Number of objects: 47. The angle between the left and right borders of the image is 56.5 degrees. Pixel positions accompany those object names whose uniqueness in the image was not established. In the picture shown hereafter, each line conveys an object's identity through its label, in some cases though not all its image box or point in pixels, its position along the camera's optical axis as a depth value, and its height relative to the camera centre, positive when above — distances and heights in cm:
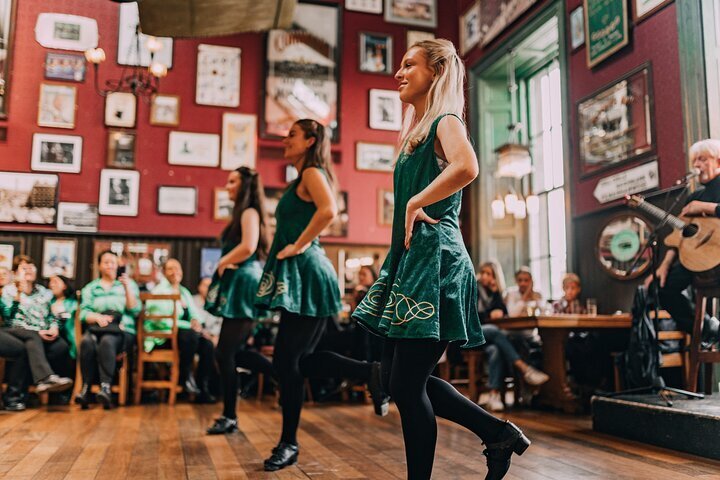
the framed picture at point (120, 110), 744 +212
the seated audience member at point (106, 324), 498 -18
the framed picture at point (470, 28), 807 +339
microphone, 361 +72
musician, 378 +22
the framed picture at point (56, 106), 727 +211
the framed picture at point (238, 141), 768 +185
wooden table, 451 -23
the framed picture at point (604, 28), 552 +235
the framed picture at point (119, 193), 730 +118
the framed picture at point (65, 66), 735 +257
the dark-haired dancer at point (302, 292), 253 +4
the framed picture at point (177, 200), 744 +112
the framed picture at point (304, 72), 786 +273
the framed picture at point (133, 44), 746 +288
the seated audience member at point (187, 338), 552 -31
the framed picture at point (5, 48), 703 +268
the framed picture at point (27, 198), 702 +107
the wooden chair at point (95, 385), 514 -57
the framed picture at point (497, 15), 710 +318
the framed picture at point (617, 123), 523 +150
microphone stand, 344 -39
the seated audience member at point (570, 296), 540 +6
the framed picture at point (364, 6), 827 +366
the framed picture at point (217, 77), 776 +260
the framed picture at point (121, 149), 738 +167
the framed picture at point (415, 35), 839 +334
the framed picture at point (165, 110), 756 +215
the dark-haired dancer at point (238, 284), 320 +8
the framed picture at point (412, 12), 838 +365
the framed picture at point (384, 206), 794 +114
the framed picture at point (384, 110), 816 +234
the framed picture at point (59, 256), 705 +46
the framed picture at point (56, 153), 718 +158
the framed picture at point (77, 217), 714 +89
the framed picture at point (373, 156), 800 +175
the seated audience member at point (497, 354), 476 -37
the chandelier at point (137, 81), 702 +240
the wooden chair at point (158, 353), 521 -42
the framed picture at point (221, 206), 754 +107
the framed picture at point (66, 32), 721 +293
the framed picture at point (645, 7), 511 +231
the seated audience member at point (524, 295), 578 +7
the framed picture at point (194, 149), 756 +172
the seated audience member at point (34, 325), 493 -19
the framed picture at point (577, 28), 612 +254
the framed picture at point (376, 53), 823 +307
